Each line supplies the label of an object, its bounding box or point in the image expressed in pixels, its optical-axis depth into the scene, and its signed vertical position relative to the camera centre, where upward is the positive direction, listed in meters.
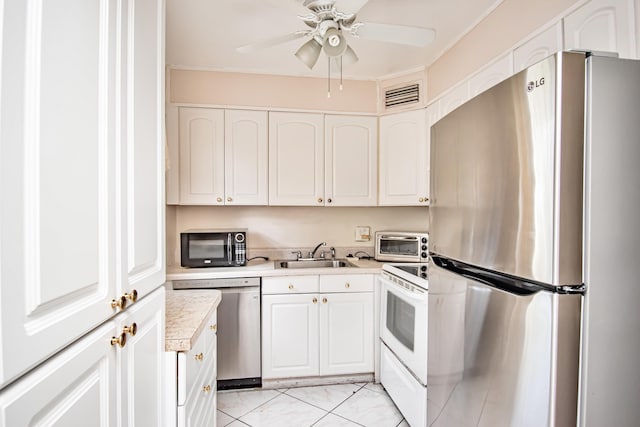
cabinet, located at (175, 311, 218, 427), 1.04 -0.66
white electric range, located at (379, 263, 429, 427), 1.75 -0.80
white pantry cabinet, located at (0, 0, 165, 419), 0.43 +0.06
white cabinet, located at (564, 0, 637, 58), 1.11 +0.71
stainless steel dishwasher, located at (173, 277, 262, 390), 2.36 -0.90
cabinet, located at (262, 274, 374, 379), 2.41 -0.89
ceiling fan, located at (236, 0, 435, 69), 1.45 +0.90
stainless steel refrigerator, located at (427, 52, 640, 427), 0.76 -0.08
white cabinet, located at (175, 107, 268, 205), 2.58 +0.43
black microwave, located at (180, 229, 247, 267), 2.44 -0.30
